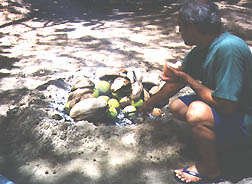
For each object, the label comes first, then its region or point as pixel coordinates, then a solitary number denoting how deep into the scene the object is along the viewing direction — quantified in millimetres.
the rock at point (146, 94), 2842
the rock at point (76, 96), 2678
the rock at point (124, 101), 2789
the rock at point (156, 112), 2727
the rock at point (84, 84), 2803
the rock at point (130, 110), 2732
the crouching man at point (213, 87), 1625
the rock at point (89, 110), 2498
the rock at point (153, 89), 2926
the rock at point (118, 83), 2787
